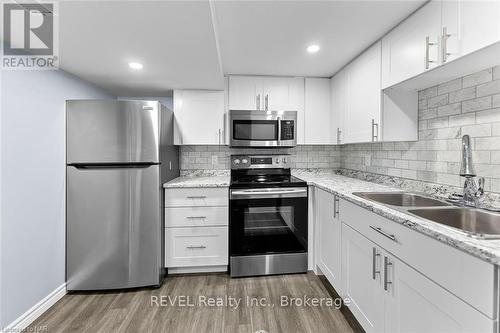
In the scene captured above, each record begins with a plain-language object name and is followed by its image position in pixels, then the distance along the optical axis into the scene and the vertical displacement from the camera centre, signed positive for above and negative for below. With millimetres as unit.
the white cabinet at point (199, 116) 2713 +548
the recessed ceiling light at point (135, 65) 1966 +832
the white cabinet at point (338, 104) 2520 +679
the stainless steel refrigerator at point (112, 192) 2012 -254
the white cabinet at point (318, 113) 2850 +625
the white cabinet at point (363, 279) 1327 -727
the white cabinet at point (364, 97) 1940 +604
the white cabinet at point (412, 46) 1368 +777
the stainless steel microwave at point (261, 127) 2617 +407
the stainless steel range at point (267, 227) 2326 -636
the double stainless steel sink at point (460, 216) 1180 -276
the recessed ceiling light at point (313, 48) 2023 +1012
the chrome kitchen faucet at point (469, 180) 1333 -88
